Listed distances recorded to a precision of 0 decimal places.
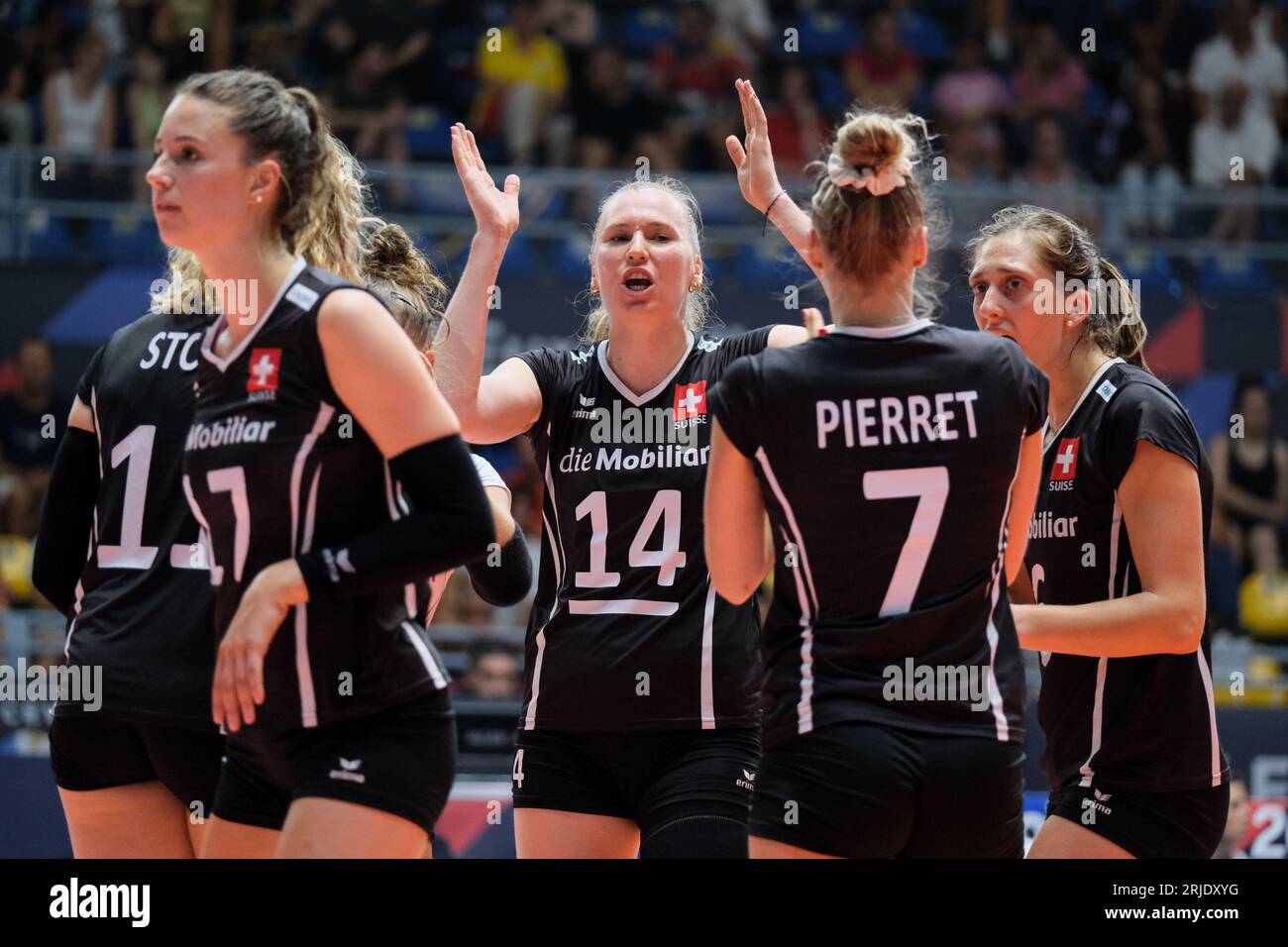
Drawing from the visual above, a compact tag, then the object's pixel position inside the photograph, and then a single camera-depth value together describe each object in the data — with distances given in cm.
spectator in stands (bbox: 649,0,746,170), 1171
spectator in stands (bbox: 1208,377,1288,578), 998
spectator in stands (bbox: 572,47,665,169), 1156
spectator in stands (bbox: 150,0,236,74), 1123
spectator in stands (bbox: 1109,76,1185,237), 1188
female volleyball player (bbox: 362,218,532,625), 382
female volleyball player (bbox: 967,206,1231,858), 347
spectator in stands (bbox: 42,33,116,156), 1048
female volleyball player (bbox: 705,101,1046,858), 276
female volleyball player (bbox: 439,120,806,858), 376
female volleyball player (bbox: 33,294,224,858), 323
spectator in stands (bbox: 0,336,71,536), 898
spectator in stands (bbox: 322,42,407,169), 1114
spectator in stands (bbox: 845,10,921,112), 1238
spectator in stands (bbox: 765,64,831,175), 1165
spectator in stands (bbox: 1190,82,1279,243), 1147
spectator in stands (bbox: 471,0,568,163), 1171
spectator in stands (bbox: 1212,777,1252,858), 680
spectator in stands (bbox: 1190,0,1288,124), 1217
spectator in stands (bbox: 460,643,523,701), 800
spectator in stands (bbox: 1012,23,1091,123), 1238
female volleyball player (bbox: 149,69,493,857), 272
